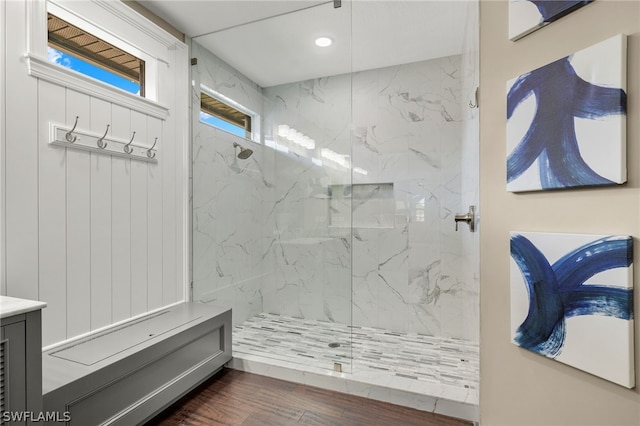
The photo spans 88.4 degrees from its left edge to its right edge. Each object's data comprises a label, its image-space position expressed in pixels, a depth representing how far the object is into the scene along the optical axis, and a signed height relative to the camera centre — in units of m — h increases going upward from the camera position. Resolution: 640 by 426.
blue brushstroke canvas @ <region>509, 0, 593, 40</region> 1.03 +0.67
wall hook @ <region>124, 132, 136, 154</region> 2.02 +0.38
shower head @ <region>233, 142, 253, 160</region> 2.89 +0.52
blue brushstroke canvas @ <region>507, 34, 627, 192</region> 0.90 +0.28
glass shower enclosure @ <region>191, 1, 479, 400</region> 2.67 +0.13
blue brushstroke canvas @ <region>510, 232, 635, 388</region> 0.90 -0.27
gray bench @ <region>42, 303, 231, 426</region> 1.36 -0.75
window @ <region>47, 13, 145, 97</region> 1.73 +0.90
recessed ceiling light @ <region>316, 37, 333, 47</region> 2.54 +1.32
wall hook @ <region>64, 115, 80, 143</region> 1.71 +0.39
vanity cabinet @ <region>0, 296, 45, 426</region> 1.06 -0.50
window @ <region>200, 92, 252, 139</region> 2.72 +0.81
